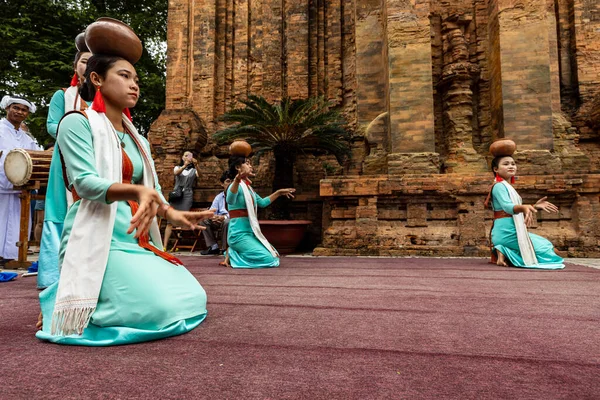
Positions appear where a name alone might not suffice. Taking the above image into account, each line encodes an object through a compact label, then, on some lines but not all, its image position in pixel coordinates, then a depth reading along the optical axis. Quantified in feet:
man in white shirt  16.08
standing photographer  26.86
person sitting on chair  24.26
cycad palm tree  24.86
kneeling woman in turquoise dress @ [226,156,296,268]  16.39
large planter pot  23.15
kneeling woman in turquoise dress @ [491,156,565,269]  15.24
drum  13.99
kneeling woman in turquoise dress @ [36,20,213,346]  5.55
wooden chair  26.91
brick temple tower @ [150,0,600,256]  21.39
